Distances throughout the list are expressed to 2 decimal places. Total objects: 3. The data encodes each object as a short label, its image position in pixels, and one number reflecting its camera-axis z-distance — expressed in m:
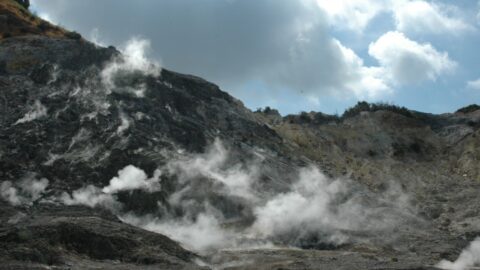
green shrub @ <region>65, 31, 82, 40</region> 52.28
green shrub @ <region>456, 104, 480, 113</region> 57.72
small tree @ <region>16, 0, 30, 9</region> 63.16
